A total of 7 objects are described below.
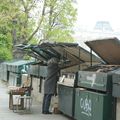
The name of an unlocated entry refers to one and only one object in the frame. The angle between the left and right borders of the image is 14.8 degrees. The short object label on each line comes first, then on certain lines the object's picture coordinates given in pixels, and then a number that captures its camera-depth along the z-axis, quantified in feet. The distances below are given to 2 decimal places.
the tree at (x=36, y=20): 111.86
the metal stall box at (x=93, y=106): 33.73
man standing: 48.01
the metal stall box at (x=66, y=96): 41.78
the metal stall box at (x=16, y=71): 80.68
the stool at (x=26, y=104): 49.80
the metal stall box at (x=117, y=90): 32.12
